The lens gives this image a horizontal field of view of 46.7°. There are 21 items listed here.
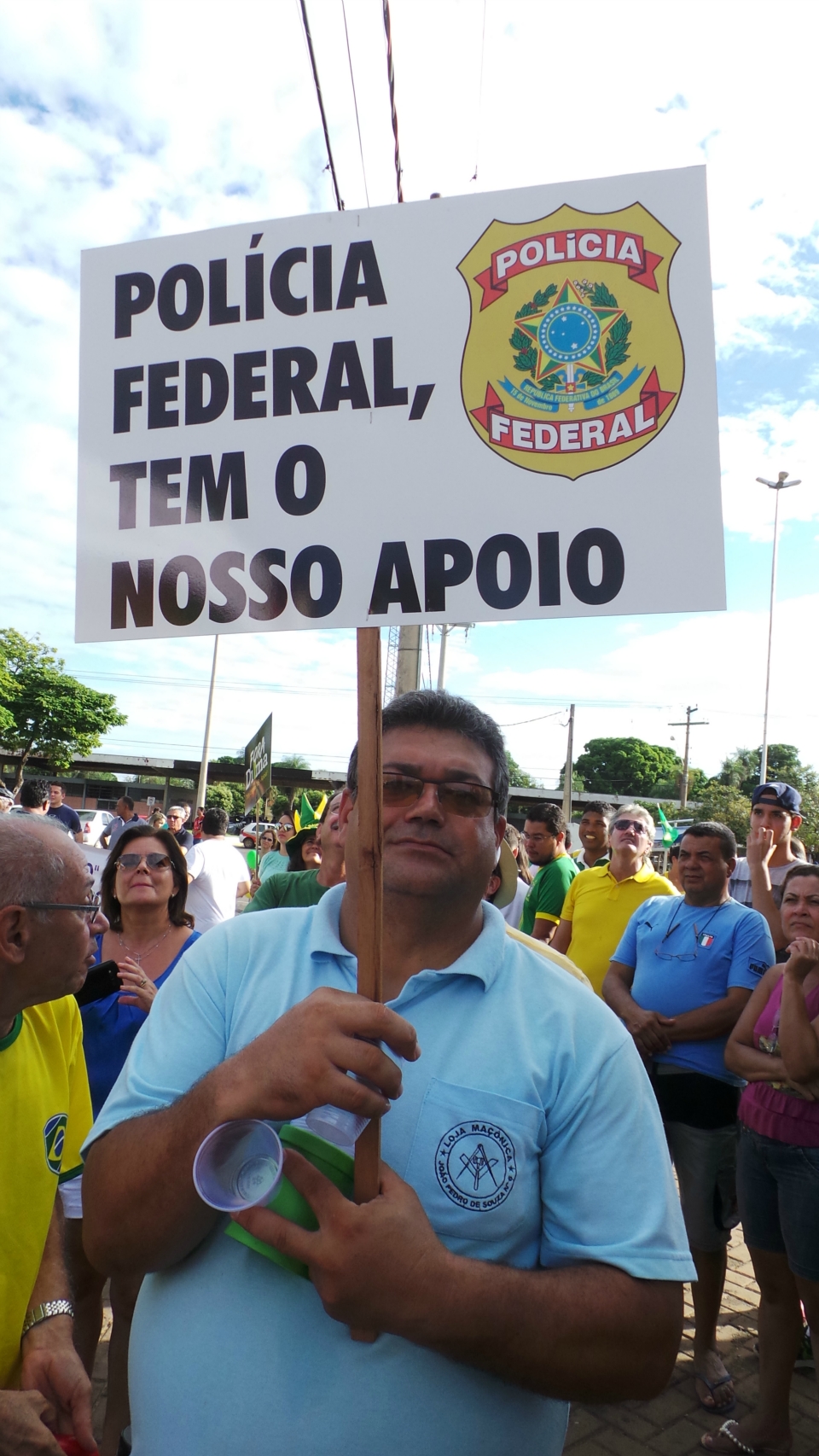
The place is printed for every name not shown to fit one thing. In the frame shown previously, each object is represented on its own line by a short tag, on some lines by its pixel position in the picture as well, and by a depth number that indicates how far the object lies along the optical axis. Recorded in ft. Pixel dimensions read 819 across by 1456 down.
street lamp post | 99.14
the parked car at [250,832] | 62.03
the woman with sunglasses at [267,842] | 43.27
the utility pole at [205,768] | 92.46
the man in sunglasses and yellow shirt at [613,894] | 16.75
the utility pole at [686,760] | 192.29
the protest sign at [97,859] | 14.88
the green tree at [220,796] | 185.94
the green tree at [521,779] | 259.10
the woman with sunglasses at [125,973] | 10.17
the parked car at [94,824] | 63.21
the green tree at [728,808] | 138.41
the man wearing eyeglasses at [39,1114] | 6.15
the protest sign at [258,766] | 35.68
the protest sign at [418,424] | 5.29
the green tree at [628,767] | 303.07
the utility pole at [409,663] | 26.37
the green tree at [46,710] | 135.64
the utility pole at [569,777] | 155.08
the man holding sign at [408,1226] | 4.02
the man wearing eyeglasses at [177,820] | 43.60
